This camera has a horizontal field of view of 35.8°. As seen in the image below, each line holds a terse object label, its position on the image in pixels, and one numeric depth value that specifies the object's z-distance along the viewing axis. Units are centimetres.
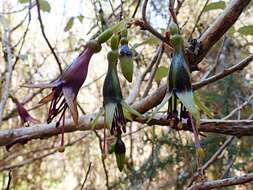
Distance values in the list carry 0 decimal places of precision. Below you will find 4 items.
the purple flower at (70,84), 14
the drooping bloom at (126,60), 13
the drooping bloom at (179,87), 12
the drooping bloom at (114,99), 13
